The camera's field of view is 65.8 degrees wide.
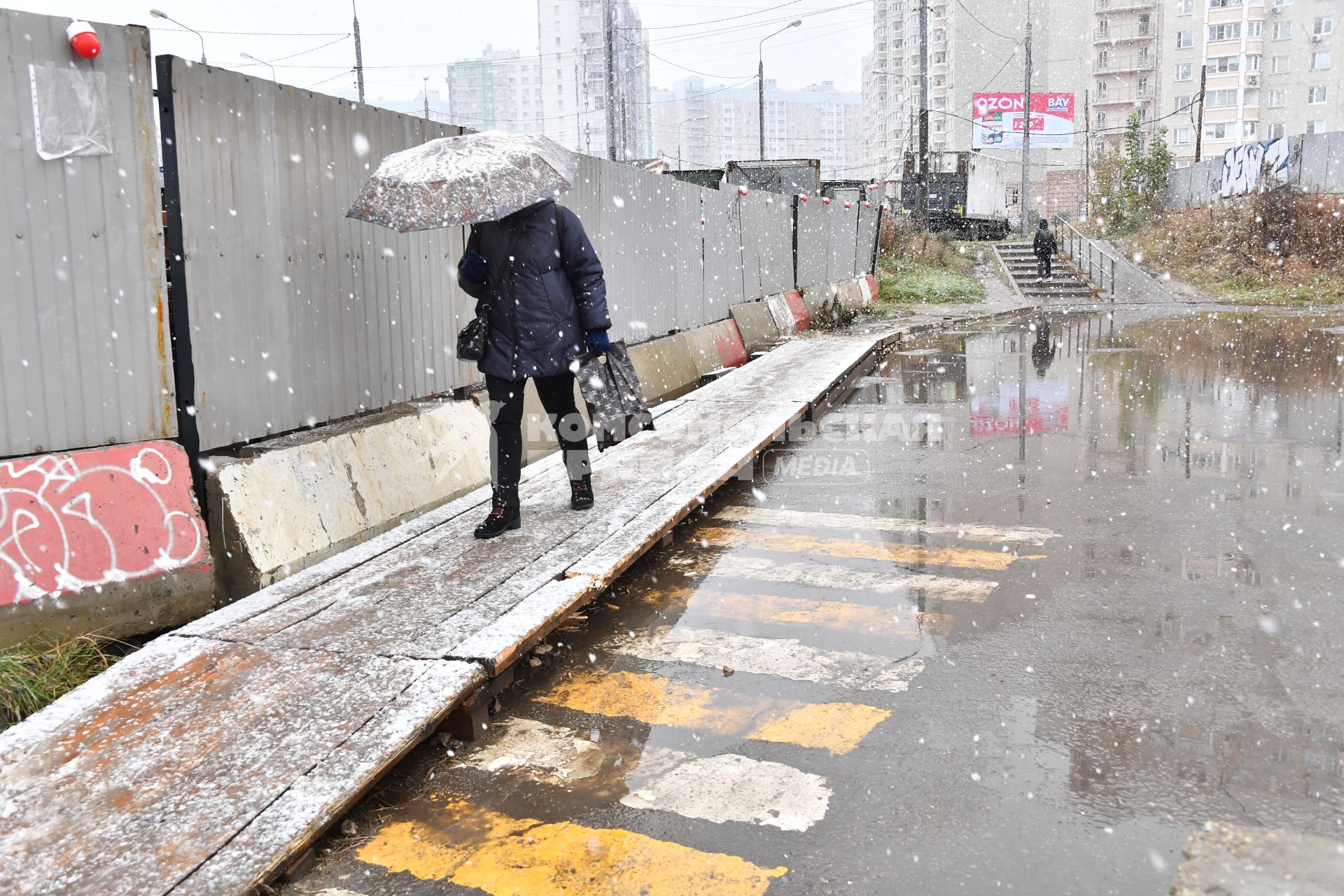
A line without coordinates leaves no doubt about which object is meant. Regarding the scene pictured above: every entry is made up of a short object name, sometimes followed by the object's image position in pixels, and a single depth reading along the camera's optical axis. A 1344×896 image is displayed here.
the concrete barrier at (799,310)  19.05
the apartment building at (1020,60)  76.00
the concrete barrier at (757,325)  16.20
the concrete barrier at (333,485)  5.11
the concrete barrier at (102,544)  4.30
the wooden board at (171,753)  2.92
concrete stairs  28.70
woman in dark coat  5.73
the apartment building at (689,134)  173.75
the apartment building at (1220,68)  90.75
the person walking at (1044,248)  30.64
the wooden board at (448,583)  4.44
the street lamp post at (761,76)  46.21
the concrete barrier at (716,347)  13.85
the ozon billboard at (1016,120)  74.06
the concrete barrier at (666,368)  11.70
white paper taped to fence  4.38
